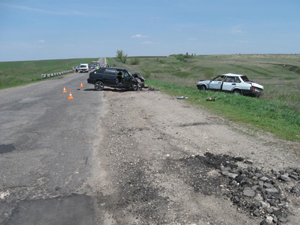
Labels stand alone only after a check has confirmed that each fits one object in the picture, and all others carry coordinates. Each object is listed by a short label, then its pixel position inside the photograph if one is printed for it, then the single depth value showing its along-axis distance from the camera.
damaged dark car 19.30
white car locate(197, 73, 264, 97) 16.94
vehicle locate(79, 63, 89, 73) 50.81
